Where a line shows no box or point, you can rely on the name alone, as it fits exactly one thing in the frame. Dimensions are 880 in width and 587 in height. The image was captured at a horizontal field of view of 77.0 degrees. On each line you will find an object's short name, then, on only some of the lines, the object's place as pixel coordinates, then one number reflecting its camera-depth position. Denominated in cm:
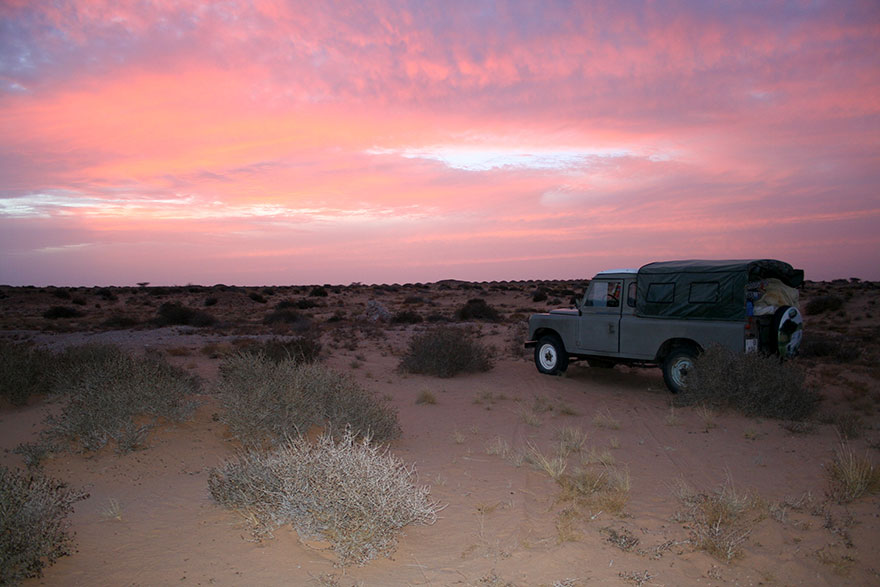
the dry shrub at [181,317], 2711
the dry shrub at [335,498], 417
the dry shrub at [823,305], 3122
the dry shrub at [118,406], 681
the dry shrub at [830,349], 1488
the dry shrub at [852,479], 529
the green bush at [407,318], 2794
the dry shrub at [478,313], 3036
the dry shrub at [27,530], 354
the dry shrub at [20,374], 933
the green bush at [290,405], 702
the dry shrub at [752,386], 882
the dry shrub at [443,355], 1382
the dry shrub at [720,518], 425
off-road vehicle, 1001
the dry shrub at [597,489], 514
